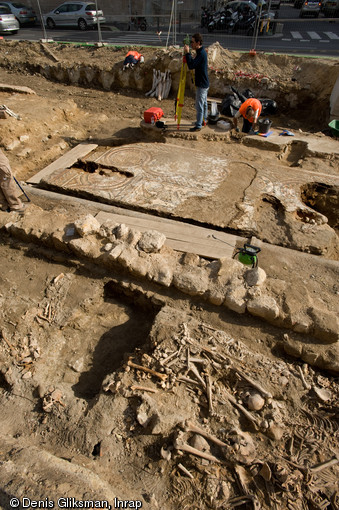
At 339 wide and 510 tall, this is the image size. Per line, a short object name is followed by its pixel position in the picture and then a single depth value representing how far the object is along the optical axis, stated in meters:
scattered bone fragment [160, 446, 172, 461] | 2.57
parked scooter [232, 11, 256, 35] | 15.12
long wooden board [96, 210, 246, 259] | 4.46
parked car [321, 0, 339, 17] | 18.19
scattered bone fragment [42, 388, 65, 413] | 3.02
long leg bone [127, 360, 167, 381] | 3.01
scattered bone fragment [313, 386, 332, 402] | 2.99
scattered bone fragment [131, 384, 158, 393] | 2.96
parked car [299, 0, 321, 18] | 18.38
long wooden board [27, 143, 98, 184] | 6.26
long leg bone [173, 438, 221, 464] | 2.54
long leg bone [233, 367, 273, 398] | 2.91
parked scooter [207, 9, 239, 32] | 15.75
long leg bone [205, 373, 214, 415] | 2.84
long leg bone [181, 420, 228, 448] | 2.63
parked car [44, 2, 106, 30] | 17.41
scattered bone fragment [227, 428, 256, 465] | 2.53
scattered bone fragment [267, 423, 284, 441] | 2.74
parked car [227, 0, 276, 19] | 16.25
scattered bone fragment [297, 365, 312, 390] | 3.06
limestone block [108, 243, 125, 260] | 4.07
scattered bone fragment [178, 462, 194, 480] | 2.48
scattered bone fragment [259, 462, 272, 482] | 2.43
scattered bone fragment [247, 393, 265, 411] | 2.86
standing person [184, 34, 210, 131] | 6.51
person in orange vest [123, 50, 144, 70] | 10.91
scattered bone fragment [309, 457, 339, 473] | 2.55
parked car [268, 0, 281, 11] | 18.70
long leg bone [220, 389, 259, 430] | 2.79
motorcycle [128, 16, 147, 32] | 16.49
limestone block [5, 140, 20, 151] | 7.20
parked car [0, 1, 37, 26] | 19.39
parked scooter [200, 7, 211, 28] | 16.57
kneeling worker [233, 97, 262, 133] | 7.30
